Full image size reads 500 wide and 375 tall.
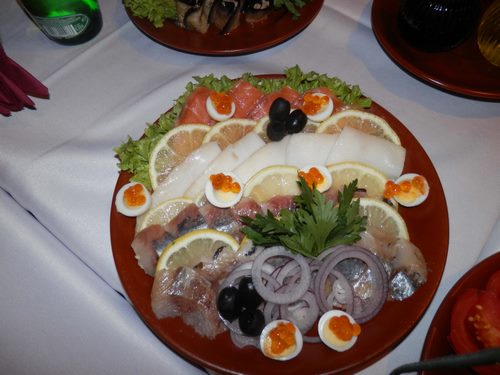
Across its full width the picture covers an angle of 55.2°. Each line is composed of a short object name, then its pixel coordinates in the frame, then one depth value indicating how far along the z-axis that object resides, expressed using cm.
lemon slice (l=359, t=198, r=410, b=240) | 41
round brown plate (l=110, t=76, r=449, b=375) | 37
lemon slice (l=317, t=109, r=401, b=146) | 46
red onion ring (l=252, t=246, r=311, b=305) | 38
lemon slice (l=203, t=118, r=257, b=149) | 47
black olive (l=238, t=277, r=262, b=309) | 38
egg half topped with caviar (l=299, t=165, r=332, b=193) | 42
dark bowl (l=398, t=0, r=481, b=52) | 48
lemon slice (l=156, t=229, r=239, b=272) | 40
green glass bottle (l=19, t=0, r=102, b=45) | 51
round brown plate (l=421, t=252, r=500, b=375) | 34
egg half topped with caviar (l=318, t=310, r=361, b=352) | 37
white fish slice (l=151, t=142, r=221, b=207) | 45
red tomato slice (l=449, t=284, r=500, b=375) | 31
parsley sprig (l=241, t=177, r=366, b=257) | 39
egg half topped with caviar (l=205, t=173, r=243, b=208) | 42
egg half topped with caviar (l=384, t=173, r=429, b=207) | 42
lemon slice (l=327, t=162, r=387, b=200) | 43
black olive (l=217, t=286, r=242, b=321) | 38
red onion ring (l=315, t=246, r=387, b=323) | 39
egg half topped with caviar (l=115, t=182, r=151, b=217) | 43
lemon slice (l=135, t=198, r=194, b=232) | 43
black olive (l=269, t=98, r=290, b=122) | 44
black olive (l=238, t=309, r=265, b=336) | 37
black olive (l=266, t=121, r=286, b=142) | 45
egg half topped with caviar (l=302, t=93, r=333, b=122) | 47
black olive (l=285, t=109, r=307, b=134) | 45
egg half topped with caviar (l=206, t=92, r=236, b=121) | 48
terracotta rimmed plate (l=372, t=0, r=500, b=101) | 49
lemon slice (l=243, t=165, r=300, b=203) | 43
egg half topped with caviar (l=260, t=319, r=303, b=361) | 37
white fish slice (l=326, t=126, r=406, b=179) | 44
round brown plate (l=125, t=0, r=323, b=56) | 53
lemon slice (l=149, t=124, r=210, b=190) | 46
